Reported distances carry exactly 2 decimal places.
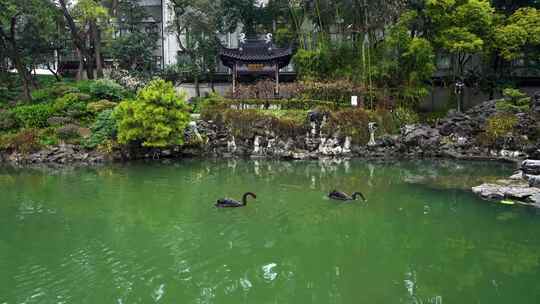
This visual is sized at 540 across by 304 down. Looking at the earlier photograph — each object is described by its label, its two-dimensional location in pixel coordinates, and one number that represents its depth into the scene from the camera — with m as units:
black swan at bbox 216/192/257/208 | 12.12
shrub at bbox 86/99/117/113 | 22.59
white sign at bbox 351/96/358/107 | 22.39
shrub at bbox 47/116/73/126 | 22.12
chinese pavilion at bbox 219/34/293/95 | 27.17
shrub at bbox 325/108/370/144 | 21.20
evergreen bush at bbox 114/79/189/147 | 19.20
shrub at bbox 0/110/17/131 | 21.84
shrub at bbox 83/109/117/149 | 20.75
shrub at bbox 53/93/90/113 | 22.86
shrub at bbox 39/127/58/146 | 21.14
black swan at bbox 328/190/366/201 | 12.73
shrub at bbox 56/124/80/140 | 21.25
